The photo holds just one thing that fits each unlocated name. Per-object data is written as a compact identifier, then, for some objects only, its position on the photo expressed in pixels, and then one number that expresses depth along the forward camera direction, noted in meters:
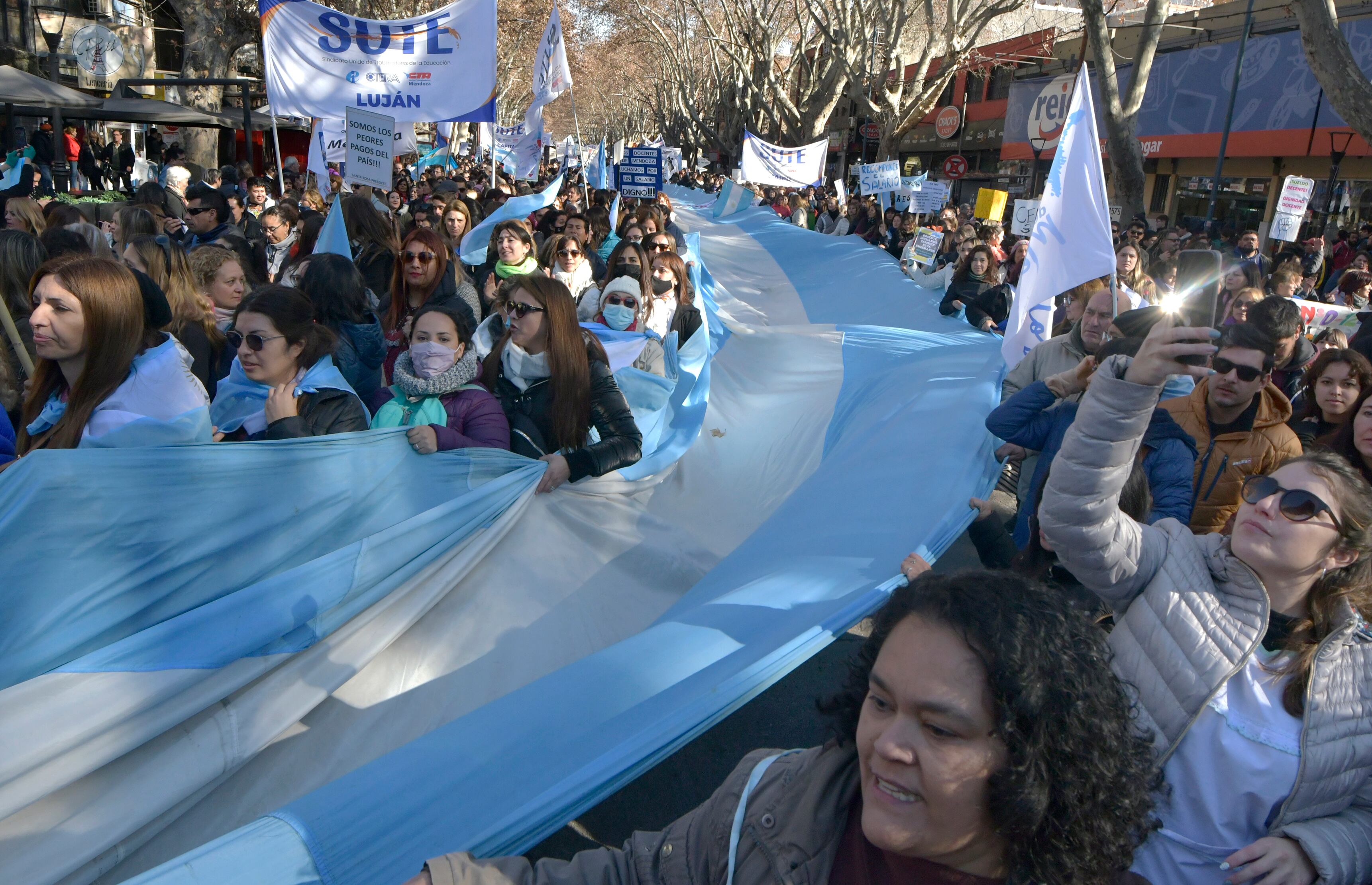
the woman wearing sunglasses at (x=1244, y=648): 1.88
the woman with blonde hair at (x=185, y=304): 4.37
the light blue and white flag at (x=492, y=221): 7.93
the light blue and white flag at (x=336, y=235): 6.14
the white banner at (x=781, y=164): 19.47
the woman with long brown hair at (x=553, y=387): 3.89
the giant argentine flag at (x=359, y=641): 2.05
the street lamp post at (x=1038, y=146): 14.83
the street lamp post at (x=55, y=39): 17.66
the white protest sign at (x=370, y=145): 8.32
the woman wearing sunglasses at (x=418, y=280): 5.71
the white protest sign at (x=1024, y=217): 11.62
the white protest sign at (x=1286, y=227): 11.73
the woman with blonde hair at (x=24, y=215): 6.98
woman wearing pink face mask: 3.64
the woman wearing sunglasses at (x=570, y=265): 7.78
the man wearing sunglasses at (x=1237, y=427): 3.42
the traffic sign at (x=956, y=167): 21.86
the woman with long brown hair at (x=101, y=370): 3.03
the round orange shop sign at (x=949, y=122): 39.56
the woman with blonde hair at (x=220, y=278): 5.27
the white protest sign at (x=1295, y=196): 11.78
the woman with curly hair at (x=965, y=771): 1.44
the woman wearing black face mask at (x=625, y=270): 7.00
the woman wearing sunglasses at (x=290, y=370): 3.34
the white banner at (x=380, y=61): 8.30
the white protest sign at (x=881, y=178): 16.55
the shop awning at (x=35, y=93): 16.36
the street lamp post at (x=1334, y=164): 15.95
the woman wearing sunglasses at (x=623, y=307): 6.59
